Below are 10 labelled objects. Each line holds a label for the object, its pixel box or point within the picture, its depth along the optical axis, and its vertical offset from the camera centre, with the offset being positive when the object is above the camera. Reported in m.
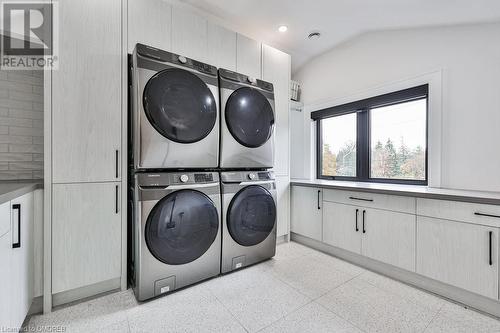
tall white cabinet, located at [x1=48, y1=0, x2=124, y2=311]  1.50 +0.10
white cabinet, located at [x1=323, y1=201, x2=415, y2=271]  1.89 -0.63
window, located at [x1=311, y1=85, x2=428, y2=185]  2.40 +0.36
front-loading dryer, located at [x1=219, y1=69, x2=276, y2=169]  2.00 +0.43
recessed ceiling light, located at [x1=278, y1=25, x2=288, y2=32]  2.59 +1.66
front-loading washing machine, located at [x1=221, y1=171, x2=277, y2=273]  1.98 -0.50
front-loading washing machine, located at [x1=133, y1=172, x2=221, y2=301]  1.56 -0.50
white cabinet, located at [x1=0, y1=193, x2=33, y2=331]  1.03 -0.52
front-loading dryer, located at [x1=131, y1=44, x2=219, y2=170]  1.57 +0.42
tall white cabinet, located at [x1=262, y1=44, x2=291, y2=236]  2.67 +0.52
